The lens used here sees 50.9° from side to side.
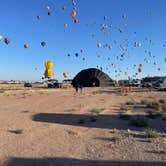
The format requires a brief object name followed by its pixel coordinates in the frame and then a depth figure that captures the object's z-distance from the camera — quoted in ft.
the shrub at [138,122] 26.13
